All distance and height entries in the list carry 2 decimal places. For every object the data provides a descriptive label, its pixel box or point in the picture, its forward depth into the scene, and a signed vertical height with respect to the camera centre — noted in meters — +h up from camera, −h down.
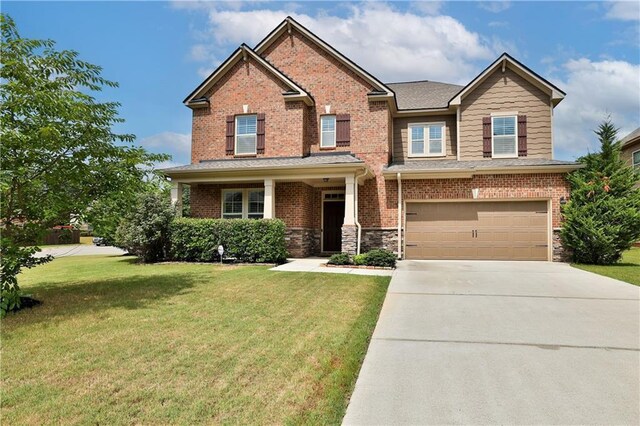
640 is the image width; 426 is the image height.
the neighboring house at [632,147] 23.84 +4.99
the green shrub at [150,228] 12.71 -0.25
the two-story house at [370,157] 13.66 +2.61
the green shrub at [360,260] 11.34 -1.13
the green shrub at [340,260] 11.33 -1.13
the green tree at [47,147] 5.57 +1.16
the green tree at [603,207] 12.13 +0.54
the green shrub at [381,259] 11.20 -1.09
